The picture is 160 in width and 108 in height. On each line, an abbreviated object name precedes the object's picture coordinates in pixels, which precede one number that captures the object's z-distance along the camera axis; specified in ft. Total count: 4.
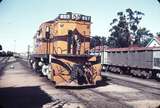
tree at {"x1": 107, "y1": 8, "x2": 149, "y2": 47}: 114.96
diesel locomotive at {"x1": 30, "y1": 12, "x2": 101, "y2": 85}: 34.78
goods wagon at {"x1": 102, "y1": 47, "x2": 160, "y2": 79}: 52.74
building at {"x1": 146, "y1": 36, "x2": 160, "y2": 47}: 104.46
